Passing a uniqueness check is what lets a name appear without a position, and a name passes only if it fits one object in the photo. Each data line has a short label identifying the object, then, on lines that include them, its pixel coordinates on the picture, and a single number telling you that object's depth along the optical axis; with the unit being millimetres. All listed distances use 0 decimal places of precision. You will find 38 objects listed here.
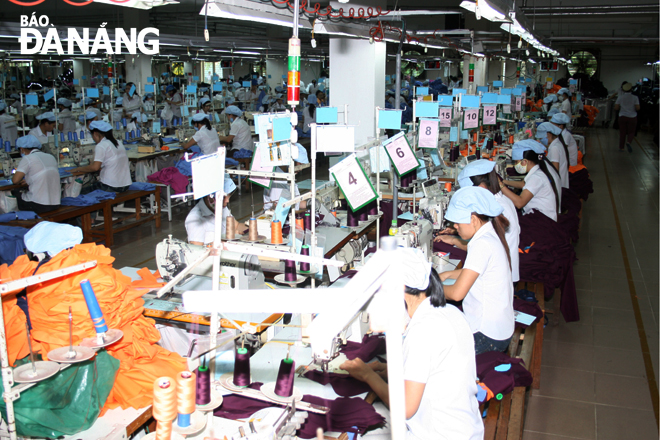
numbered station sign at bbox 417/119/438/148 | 5801
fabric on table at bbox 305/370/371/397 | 2588
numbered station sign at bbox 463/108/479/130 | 7346
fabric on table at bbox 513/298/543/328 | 4187
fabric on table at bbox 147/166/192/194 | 8578
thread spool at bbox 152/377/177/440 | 1557
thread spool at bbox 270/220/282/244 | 4203
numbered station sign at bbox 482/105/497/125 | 8102
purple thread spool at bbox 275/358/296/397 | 2344
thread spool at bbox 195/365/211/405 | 2102
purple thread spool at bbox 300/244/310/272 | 3391
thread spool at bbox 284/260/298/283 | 3371
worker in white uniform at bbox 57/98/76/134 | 12159
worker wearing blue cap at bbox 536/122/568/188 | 7785
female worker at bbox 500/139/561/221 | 5910
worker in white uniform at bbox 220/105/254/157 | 11500
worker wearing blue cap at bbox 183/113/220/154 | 9930
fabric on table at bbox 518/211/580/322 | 4996
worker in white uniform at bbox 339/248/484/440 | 2104
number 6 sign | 4742
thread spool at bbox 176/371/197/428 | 1643
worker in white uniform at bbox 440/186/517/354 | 3248
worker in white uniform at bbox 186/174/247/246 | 4496
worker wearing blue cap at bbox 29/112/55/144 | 8691
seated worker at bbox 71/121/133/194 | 7754
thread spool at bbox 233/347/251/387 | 2436
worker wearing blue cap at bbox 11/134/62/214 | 6637
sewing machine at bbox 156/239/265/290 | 3525
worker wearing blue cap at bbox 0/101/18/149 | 10648
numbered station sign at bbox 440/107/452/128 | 7531
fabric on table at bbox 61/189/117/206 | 7172
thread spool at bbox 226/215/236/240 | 4453
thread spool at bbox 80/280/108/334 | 1987
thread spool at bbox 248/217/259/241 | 4344
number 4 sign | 3938
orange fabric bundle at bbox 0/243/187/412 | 2510
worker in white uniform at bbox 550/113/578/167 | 8906
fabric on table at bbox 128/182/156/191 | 8203
